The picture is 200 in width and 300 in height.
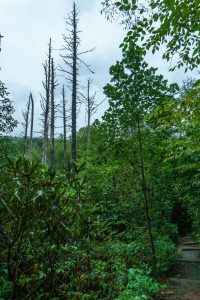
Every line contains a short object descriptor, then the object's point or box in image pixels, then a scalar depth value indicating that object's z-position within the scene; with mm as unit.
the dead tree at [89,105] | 22688
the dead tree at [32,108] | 23912
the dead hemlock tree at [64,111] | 21738
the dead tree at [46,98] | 18812
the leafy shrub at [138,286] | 3997
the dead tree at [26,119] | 24922
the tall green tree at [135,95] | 5984
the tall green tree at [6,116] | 10094
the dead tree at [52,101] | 18828
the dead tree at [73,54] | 13281
